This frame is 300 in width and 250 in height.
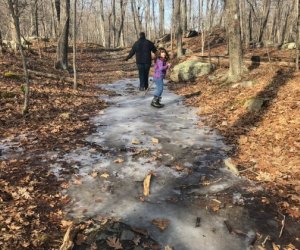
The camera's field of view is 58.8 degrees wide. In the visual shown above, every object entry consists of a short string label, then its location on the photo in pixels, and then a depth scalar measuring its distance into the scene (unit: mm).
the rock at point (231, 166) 4689
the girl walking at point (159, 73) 8124
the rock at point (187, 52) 18160
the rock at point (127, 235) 3286
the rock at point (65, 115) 6943
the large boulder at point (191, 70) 11928
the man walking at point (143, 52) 9895
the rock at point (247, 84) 8465
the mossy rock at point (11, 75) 9560
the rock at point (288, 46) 17463
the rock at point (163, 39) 27851
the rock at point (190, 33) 26415
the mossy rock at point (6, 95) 7696
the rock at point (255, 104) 6913
